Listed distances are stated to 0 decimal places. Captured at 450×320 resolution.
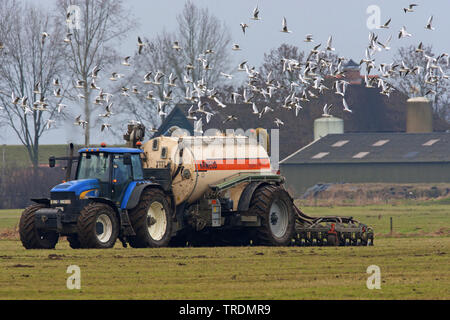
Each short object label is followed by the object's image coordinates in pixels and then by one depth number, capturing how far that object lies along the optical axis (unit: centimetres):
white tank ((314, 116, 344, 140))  10688
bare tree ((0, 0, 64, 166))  8119
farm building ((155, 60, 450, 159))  9962
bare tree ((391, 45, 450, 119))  11731
